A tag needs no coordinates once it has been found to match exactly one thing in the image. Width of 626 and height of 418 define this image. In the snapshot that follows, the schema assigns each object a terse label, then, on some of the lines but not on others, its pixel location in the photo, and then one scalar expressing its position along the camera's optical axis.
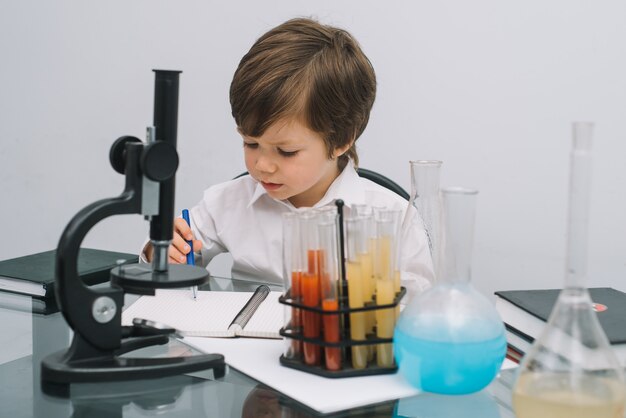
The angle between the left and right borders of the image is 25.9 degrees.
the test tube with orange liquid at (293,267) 1.31
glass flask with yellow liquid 1.16
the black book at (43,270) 1.62
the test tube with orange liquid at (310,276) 1.30
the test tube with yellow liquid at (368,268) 1.30
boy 1.77
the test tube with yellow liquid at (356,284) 1.29
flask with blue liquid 1.23
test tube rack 1.29
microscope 1.31
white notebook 1.45
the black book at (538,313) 1.35
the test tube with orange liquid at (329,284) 1.29
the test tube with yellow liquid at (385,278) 1.30
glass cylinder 1.47
